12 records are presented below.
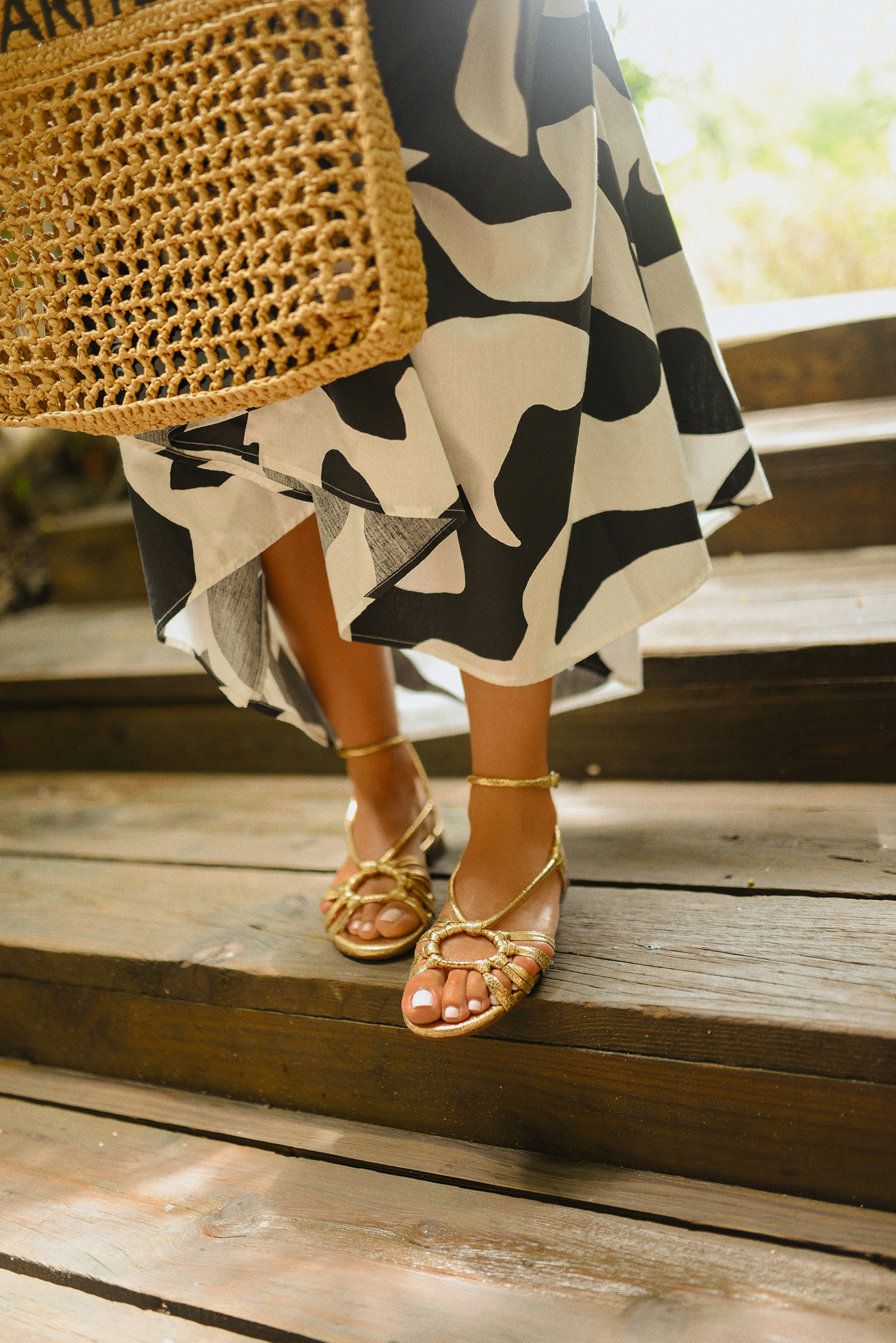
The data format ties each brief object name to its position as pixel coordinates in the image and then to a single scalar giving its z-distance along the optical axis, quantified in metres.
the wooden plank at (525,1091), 0.61
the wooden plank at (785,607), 0.97
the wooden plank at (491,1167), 0.60
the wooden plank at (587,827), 0.80
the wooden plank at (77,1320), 0.60
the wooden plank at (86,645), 1.33
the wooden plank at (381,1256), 0.56
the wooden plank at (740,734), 0.94
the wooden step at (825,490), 1.19
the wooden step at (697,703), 0.94
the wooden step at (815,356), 1.38
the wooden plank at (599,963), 0.61
